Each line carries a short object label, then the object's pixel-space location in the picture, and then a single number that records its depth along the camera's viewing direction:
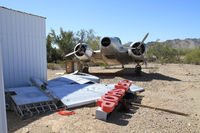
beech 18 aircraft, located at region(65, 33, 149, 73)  11.24
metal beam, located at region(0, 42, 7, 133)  1.61
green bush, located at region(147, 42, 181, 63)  33.84
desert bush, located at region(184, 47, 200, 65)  23.57
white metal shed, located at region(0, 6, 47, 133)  6.05
